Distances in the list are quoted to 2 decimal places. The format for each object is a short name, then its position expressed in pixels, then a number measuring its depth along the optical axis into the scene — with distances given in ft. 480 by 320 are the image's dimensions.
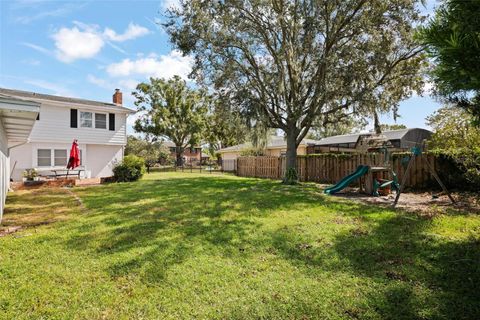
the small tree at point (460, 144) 28.76
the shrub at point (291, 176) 45.93
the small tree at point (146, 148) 113.09
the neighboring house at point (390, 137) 85.35
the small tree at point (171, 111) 113.70
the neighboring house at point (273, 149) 87.75
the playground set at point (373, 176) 32.55
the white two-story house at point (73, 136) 51.96
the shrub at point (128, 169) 50.42
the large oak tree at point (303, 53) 38.63
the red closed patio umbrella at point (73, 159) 45.11
